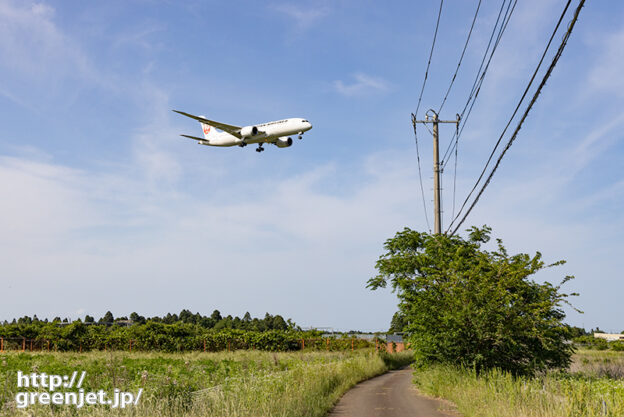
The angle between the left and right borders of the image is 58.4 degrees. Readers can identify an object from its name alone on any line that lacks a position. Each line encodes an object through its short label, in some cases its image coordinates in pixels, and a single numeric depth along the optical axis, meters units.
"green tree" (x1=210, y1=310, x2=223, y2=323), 132.50
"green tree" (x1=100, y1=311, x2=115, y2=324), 159.55
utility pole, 24.81
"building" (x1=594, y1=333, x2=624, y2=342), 162.48
